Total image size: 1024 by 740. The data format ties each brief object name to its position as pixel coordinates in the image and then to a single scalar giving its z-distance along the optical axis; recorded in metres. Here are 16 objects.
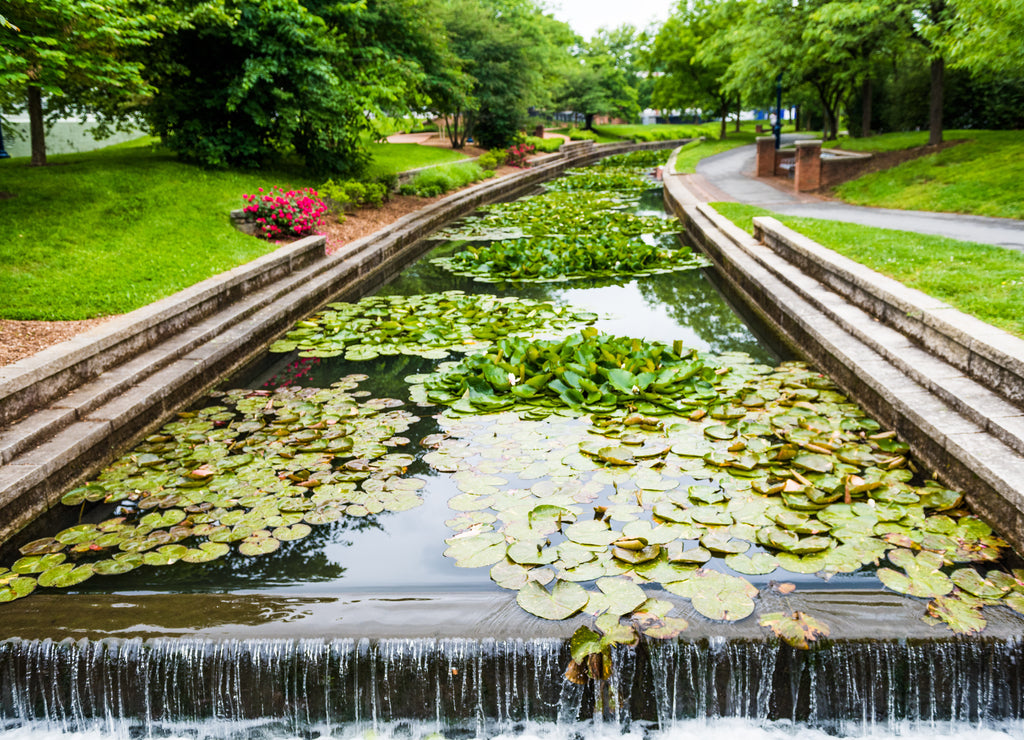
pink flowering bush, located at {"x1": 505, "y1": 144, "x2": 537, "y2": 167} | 27.69
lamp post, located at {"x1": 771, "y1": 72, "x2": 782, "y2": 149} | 20.81
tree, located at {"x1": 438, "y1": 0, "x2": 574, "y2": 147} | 26.64
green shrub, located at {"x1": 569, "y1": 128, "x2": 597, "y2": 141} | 44.14
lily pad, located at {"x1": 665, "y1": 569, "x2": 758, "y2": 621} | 3.12
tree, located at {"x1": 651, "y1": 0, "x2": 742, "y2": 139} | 39.59
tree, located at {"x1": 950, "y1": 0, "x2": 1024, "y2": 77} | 10.04
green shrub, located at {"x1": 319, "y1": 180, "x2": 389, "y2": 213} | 13.45
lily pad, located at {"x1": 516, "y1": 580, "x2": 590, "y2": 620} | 3.17
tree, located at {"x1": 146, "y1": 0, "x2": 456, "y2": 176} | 13.15
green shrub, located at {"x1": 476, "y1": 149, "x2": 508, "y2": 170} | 25.53
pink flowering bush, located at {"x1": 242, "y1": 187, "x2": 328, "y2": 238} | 10.91
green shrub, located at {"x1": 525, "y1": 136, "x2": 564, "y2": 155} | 33.20
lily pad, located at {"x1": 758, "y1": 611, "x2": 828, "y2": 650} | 2.98
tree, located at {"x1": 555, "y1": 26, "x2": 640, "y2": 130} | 48.72
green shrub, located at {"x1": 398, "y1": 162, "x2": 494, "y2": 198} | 17.64
